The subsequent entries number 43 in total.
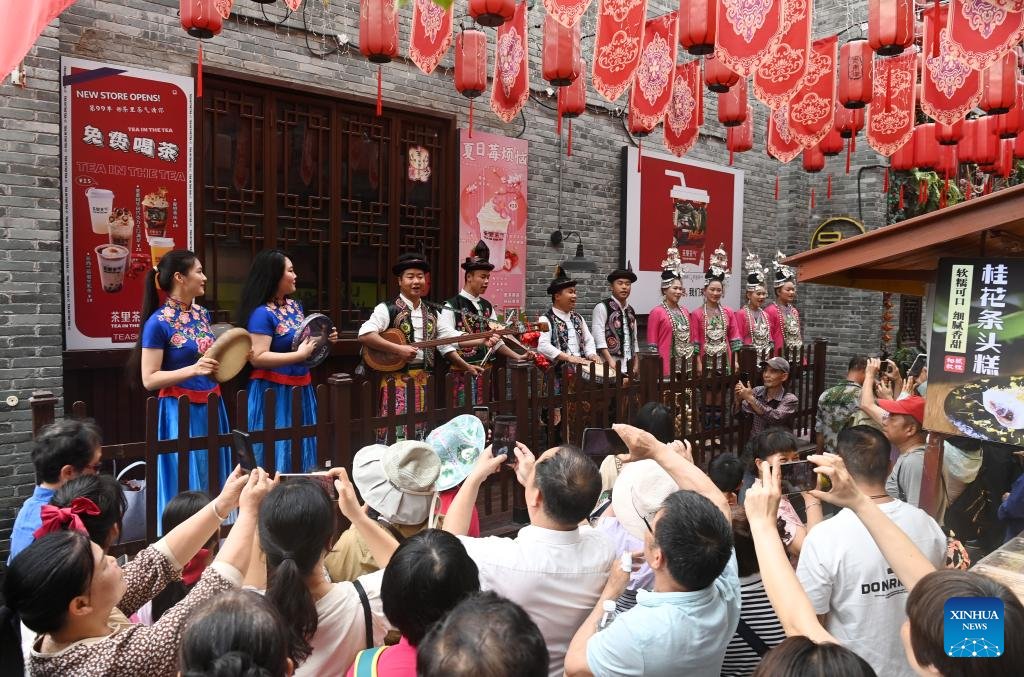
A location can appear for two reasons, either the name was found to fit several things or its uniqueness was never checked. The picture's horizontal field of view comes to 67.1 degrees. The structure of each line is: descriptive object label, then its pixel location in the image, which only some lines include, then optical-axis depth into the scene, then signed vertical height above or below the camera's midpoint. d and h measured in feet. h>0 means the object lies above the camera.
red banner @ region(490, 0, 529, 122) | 20.83 +6.70
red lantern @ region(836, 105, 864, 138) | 27.35 +7.14
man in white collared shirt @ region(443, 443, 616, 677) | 6.83 -2.18
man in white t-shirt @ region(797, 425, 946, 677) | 7.41 -2.62
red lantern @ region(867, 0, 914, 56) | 18.63 +7.17
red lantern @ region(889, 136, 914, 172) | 31.17 +6.58
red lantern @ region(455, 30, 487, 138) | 20.20 +6.62
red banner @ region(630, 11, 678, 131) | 20.94 +6.78
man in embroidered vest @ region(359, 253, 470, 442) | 18.21 -0.37
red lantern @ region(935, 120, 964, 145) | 28.45 +6.91
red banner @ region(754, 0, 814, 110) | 18.10 +6.43
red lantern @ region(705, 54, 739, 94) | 19.69 +6.24
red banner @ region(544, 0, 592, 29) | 15.49 +6.15
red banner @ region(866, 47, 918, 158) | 25.49 +7.39
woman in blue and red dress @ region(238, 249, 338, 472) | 14.82 -0.53
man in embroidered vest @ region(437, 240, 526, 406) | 20.21 -0.02
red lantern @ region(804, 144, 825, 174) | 30.45 +6.28
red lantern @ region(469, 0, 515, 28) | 14.79 +5.87
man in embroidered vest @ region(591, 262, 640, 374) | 25.13 -0.24
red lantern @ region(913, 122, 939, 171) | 31.09 +7.12
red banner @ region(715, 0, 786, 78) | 16.98 +6.39
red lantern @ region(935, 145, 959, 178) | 32.01 +6.70
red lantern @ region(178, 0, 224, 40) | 15.06 +5.77
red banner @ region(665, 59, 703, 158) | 24.20 +6.54
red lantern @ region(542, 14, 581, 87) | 18.37 +6.30
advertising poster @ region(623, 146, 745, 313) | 31.89 +4.30
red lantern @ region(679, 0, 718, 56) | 17.43 +6.69
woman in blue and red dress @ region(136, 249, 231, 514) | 13.25 -0.64
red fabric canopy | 7.54 +2.78
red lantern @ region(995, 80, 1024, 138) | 27.17 +7.12
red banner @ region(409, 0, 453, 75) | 17.94 +6.58
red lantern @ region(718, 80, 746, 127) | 23.87 +6.64
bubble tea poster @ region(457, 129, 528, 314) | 25.72 +3.68
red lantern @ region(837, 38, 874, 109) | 23.20 +7.41
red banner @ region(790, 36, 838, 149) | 24.07 +7.01
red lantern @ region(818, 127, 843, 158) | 28.71 +6.59
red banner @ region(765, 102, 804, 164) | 25.57 +6.05
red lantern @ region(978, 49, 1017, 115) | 23.47 +7.28
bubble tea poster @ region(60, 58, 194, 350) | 17.51 +2.88
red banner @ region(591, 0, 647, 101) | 18.54 +6.63
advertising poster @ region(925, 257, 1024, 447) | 11.25 -0.47
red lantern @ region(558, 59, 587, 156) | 22.30 +6.30
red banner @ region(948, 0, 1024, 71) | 18.44 +7.06
